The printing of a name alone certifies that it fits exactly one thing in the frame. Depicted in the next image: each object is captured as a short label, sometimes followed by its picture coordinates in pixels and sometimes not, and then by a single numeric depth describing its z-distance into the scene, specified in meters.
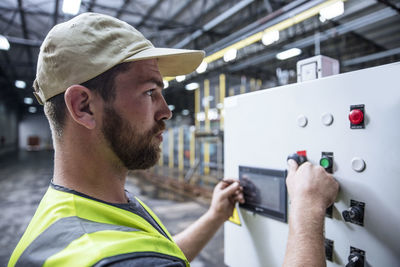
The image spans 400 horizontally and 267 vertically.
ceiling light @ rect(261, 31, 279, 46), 4.33
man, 0.64
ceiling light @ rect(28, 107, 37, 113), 24.03
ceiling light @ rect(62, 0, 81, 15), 3.95
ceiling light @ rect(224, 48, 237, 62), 5.23
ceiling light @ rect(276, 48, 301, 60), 6.39
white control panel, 0.85
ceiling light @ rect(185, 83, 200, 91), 12.08
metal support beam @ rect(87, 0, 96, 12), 5.40
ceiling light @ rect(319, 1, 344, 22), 3.29
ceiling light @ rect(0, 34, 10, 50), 5.01
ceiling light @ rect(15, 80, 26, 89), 10.64
